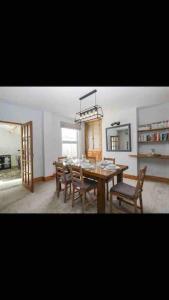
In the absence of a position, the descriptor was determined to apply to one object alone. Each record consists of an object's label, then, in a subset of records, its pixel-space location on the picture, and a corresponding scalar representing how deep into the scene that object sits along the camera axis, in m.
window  5.46
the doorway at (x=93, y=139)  5.54
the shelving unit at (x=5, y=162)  6.41
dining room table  2.04
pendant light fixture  2.63
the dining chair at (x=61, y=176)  2.77
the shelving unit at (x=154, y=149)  3.84
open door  3.39
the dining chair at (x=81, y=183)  2.26
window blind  5.10
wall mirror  4.52
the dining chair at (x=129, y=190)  1.94
